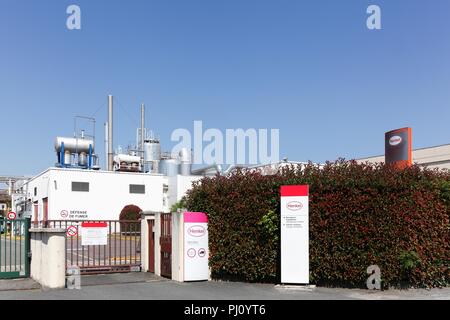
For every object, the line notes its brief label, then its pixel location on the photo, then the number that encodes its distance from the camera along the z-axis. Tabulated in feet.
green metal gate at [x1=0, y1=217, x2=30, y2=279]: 44.52
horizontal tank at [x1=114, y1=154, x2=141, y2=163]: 163.63
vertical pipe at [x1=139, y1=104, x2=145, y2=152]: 184.83
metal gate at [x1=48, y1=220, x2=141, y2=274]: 49.90
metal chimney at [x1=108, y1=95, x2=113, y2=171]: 169.68
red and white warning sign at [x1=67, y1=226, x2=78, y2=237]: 53.21
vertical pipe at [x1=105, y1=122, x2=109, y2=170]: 172.86
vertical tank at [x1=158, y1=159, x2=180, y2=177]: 178.40
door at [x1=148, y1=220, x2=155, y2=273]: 51.11
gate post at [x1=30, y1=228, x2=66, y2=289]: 40.11
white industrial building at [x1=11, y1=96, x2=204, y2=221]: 136.05
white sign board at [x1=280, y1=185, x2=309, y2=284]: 40.55
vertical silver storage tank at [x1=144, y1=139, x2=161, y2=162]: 182.29
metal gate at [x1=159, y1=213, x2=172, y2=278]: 47.16
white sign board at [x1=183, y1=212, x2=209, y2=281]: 45.29
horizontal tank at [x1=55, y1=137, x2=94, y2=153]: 152.35
